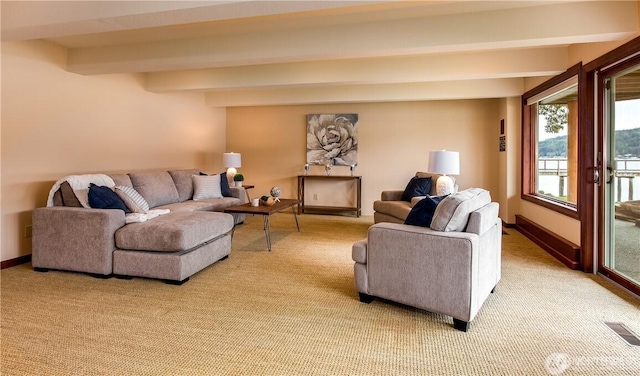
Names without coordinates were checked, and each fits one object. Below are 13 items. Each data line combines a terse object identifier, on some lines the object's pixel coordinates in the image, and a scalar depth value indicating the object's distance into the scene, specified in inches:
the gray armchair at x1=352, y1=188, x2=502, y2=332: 87.2
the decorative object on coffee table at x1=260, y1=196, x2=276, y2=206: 181.8
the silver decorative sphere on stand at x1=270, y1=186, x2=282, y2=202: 189.6
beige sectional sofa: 119.5
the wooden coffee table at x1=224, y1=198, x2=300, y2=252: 162.7
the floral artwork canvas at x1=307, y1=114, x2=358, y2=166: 269.0
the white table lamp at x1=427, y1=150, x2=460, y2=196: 164.4
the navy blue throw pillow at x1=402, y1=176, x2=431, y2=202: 202.8
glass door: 114.2
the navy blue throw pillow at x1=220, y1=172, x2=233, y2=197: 226.9
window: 158.1
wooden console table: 261.6
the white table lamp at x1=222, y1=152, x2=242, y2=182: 251.4
